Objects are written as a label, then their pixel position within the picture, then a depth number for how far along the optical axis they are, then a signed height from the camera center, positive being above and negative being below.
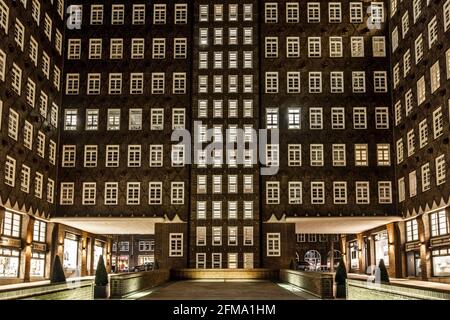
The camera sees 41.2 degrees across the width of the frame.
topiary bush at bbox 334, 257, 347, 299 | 28.12 -1.01
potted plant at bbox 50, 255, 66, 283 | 34.88 -0.65
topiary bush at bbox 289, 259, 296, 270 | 49.20 -0.37
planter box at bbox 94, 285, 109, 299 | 27.14 -1.40
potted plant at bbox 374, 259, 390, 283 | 33.72 -0.76
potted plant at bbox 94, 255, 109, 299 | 27.09 -1.00
